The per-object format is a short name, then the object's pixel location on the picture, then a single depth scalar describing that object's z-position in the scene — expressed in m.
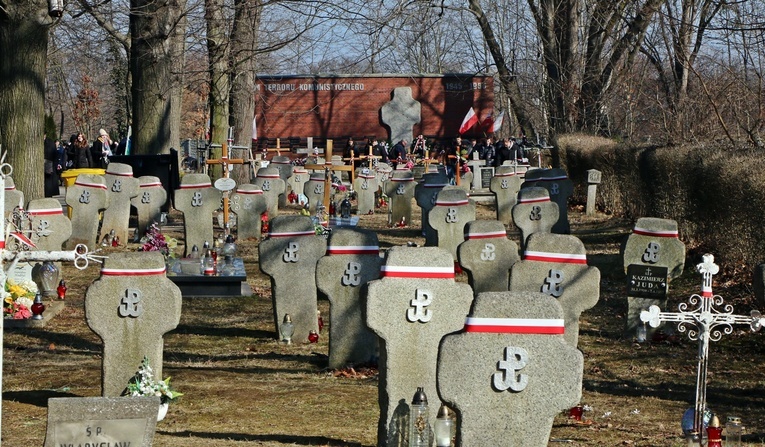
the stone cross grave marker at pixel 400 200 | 27.16
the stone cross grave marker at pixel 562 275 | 11.31
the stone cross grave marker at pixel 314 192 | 28.02
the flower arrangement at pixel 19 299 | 14.41
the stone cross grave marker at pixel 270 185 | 26.31
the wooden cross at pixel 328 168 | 26.61
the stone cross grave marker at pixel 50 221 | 15.89
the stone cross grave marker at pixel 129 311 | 9.70
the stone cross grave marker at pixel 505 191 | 26.52
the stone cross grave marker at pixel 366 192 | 30.00
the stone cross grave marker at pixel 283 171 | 31.34
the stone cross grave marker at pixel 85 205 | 20.58
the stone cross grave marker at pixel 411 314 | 8.55
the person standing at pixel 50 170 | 30.69
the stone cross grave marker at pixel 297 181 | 32.69
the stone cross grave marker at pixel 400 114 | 57.91
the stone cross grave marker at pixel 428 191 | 23.59
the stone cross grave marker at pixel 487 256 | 13.48
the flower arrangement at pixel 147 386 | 9.65
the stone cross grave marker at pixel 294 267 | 13.40
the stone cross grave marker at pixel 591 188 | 28.59
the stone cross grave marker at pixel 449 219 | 19.55
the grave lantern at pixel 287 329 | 13.60
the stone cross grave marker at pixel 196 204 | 20.81
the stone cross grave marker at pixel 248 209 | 23.44
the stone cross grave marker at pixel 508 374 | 6.63
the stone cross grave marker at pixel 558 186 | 23.91
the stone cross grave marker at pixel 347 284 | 11.66
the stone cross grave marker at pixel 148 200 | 23.09
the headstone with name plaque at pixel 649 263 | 13.54
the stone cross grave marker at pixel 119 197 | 22.22
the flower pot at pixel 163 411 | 9.45
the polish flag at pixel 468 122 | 51.24
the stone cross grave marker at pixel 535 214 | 19.30
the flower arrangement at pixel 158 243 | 17.81
